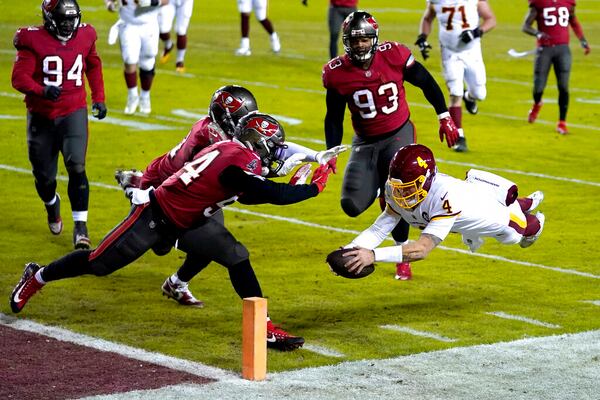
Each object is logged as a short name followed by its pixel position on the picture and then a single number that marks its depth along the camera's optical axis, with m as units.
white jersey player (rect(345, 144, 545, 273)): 13.97
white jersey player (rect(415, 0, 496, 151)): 27.25
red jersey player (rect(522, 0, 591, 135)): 29.41
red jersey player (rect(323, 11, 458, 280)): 17.27
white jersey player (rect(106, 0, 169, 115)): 29.94
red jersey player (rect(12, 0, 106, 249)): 18.67
